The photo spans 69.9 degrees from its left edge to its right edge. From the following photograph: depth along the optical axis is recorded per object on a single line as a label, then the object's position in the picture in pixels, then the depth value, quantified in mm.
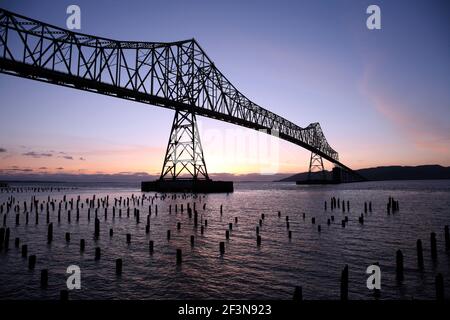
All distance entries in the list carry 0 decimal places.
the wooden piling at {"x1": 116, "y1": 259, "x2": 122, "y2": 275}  13703
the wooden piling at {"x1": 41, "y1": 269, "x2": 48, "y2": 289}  12125
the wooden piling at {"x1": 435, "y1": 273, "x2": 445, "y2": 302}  9086
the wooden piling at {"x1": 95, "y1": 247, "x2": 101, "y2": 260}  16172
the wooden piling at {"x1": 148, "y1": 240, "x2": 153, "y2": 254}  17623
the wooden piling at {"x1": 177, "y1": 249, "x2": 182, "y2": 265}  15519
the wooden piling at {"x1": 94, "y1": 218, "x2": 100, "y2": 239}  23266
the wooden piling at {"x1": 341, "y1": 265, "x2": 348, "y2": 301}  9323
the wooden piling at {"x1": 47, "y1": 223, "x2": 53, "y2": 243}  21406
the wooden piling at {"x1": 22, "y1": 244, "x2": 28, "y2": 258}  16250
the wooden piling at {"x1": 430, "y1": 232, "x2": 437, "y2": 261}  16195
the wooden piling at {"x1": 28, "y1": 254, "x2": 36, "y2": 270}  14427
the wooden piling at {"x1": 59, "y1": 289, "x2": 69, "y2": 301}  8289
